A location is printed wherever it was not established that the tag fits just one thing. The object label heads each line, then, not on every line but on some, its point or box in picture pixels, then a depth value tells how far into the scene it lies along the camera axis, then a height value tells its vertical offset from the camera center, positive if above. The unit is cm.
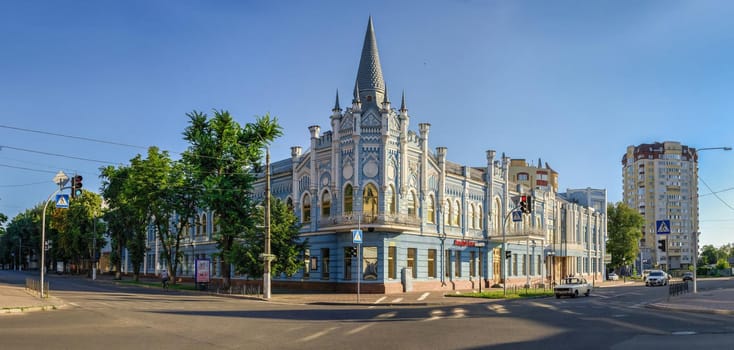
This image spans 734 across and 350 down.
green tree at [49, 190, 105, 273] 7550 -148
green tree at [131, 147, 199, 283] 4569 +187
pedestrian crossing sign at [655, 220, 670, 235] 3387 -85
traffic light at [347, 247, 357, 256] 3450 -223
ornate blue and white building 4062 +67
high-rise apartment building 15412 +604
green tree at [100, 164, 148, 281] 5423 -45
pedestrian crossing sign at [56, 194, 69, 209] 3278 +66
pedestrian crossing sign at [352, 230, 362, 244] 3266 -132
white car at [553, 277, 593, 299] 3762 -485
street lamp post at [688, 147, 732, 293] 3651 -201
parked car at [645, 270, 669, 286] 6191 -694
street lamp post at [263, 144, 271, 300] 3438 -222
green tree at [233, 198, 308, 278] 3897 -226
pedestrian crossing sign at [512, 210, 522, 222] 4212 -19
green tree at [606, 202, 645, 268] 8725 -305
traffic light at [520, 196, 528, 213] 3559 +45
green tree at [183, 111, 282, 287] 4175 +335
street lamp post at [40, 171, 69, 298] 3284 +183
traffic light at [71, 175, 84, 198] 2880 +138
